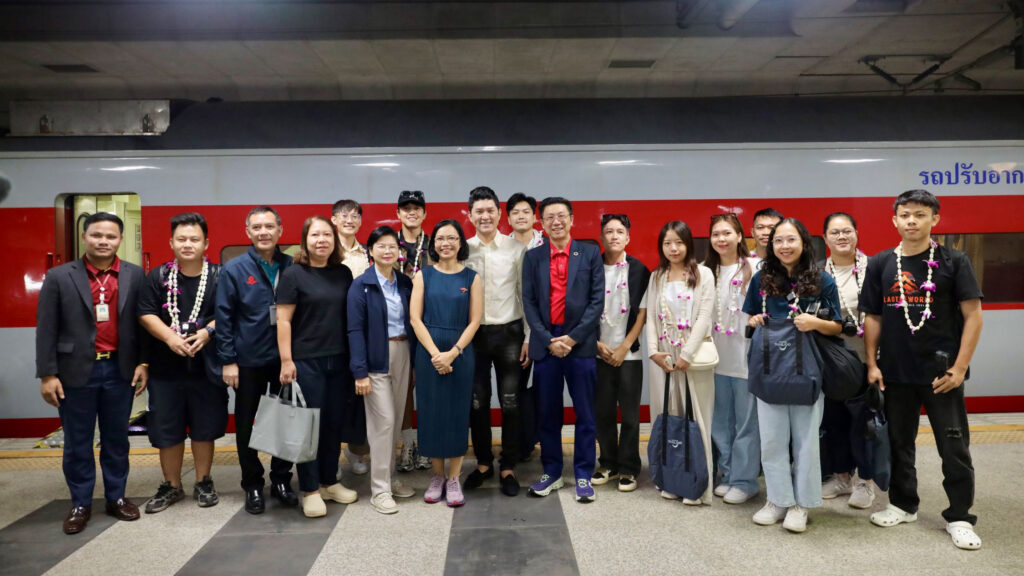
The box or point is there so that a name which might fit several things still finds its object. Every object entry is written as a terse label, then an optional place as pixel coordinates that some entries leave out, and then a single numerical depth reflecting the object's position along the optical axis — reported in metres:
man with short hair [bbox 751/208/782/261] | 4.31
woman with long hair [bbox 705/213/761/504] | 4.08
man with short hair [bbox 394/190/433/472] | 4.56
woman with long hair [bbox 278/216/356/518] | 3.85
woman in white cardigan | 4.03
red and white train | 5.34
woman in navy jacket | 3.91
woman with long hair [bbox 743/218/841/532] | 3.57
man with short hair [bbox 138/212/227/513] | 3.92
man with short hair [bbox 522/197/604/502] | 4.09
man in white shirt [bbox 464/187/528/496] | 4.22
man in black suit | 3.72
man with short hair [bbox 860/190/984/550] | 3.42
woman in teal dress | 4.01
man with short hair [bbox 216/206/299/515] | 3.90
